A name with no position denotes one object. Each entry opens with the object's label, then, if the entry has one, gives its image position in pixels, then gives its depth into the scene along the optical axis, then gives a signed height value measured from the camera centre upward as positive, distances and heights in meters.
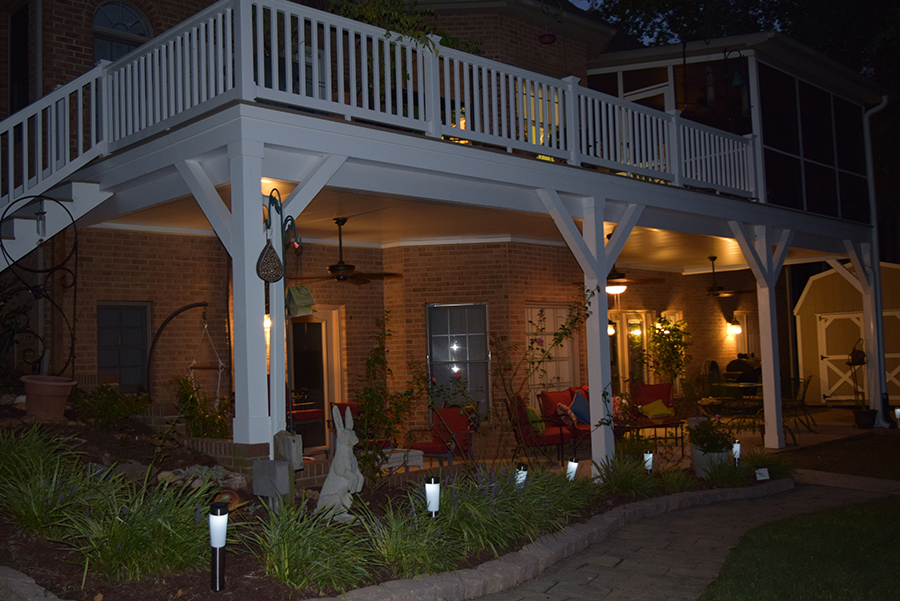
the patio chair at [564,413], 9.82 -0.79
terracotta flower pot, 6.99 -0.23
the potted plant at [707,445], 8.05 -0.99
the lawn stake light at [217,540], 3.81 -0.87
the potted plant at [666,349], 14.80 +0.05
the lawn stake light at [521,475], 5.80 -0.90
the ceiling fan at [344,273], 8.73 +1.02
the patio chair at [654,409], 9.83 -0.86
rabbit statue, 5.11 -0.76
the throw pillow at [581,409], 11.15 -0.79
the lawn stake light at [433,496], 4.92 -0.88
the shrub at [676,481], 7.45 -1.26
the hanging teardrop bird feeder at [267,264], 5.41 +0.70
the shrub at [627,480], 7.12 -1.18
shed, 16.08 +0.31
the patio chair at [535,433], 8.53 -0.94
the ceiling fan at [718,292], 13.97 +1.06
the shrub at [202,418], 7.09 -0.49
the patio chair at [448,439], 8.49 -0.91
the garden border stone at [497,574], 3.92 -1.30
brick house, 5.96 +1.69
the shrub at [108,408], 7.29 -0.37
